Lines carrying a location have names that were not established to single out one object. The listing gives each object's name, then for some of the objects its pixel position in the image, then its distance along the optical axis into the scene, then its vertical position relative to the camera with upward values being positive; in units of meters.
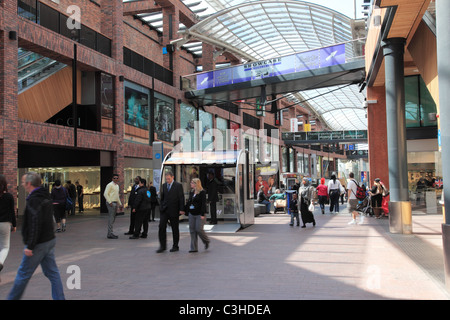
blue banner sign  22.69 +6.17
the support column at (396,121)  12.24 +1.52
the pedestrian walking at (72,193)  21.61 -0.68
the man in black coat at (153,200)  15.03 -0.82
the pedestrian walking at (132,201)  12.62 -0.66
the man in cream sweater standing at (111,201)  12.02 -0.62
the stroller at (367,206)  17.22 -1.24
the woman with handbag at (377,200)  16.91 -0.97
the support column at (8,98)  15.09 +2.87
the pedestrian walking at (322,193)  20.53 -0.81
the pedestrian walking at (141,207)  12.02 -0.79
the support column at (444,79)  6.15 +1.34
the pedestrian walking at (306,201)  14.14 -0.81
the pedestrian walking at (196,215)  9.46 -0.81
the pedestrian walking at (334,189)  20.19 -0.61
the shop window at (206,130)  31.78 +3.50
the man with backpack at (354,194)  16.19 -0.68
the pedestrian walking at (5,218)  6.91 -0.59
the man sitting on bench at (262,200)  22.00 -1.16
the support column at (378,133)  19.41 +1.89
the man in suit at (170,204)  9.38 -0.56
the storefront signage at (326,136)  44.72 +4.27
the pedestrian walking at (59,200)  13.13 -0.62
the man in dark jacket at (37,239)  4.84 -0.67
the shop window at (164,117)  26.39 +3.76
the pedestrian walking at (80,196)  23.74 -0.92
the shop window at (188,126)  29.36 +3.51
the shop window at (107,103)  21.58 +3.76
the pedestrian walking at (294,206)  14.70 -0.99
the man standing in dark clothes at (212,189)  13.60 -0.36
